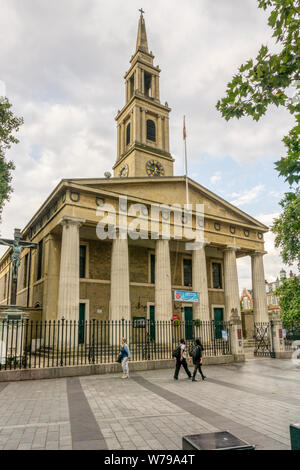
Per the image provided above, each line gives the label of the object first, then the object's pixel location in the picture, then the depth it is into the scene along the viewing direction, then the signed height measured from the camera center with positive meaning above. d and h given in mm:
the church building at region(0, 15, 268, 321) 20547 +4600
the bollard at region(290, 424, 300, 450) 3521 -1350
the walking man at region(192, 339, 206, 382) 12273 -1703
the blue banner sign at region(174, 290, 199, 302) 19575 +646
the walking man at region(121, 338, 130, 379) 13164 -1855
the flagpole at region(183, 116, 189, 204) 24934 +9478
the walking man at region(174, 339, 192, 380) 12594 -1878
